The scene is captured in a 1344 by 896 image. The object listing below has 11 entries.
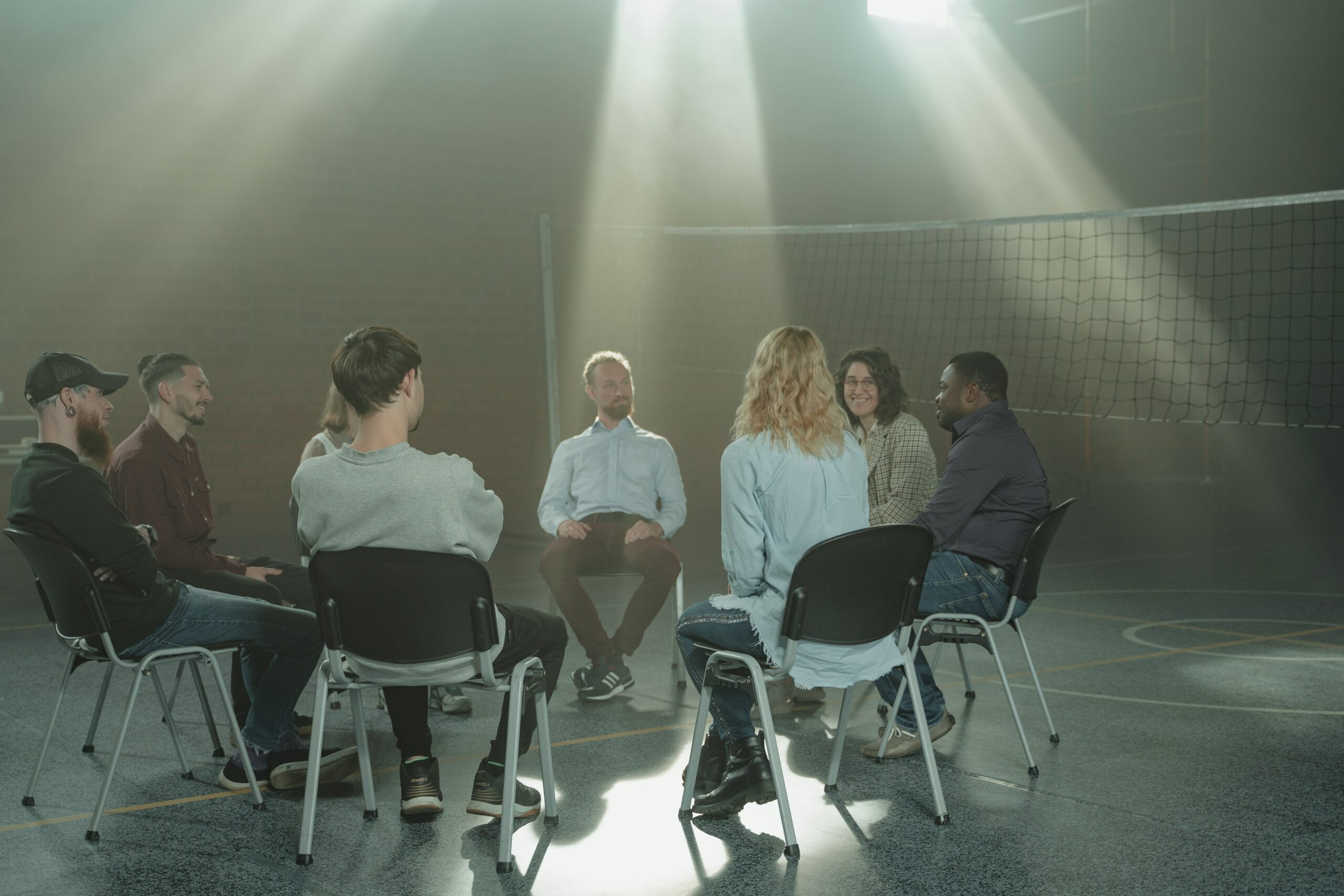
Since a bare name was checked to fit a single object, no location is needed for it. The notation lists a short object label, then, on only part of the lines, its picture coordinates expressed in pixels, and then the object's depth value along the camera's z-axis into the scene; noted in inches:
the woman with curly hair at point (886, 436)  159.3
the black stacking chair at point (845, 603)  106.3
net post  304.2
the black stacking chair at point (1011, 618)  134.4
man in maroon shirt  137.6
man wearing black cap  113.0
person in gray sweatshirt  106.2
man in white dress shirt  176.9
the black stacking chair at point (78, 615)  112.0
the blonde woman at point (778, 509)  114.1
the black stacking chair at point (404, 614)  100.7
